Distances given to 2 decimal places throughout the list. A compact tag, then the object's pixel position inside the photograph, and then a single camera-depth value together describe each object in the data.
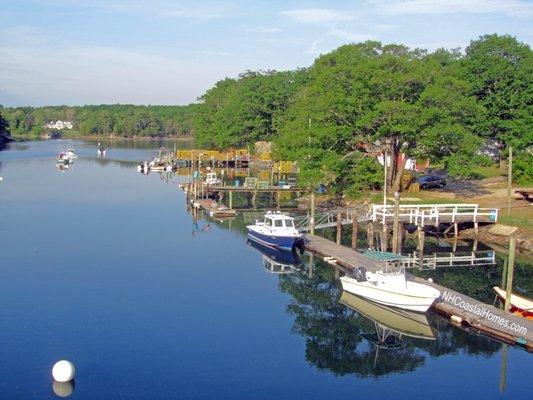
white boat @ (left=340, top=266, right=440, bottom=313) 32.00
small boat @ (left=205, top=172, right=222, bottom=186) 77.10
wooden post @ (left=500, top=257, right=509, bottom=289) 38.21
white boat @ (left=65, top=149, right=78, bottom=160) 126.11
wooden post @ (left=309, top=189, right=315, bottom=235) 50.03
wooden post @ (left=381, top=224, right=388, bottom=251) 43.09
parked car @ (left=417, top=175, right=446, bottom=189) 65.12
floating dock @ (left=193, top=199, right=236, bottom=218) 60.46
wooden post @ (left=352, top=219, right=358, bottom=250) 45.64
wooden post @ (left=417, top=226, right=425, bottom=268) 41.62
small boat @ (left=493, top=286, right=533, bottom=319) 31.09
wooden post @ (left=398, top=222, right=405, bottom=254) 44.84
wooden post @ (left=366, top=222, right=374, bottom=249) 43.81
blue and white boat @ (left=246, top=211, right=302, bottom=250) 46.12
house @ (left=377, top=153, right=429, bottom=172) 62.47
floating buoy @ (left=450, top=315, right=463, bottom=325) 30.55
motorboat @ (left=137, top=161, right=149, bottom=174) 106.99
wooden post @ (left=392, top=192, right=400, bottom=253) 40.97
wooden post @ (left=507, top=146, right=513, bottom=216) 51.43
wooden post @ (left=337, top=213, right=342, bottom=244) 47.16
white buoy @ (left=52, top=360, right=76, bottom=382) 23.66
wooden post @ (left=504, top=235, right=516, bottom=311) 30.73
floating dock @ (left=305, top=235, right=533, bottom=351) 28.39
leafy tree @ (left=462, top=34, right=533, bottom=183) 67.25
